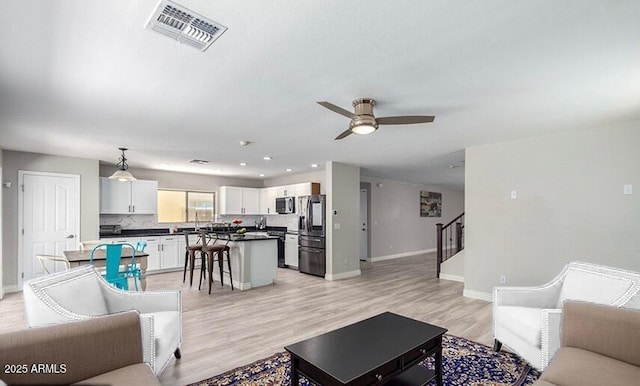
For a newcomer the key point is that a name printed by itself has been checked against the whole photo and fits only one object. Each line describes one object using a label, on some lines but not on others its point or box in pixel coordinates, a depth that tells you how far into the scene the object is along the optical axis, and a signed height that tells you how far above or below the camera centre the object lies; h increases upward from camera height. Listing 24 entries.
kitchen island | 5.51 -1.14
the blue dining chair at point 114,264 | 3.81 -0.81
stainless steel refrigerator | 6.69 -0.84
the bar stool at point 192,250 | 5.48 -0.91
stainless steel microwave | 7.99 -0.15
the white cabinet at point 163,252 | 6.96 -1.23
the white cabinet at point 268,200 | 8.68 -0.01
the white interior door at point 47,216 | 5.50 -0.29
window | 7.93 -0.16
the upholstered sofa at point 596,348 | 1.68 -0.98
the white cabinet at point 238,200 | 8.55 -0.01
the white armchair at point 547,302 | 2.26 -0.94
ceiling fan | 2.87 +0.76
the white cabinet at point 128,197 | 6.74 +0.08
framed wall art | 10.71 -0.20
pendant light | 5.13 +0.43
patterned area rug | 2.46 -1.49
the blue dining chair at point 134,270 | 4.30 -1.00
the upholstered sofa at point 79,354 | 1.52 -0.83
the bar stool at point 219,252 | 5.32 -0.94
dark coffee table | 1.81 -1.02
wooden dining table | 3.84 -0.78
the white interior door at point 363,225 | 8.87 -0.76
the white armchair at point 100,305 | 1.93 -0.78
